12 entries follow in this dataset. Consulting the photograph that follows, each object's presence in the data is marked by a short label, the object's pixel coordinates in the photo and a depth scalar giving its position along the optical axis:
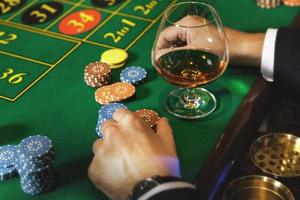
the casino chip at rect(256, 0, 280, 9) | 1.94
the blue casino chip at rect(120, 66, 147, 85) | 1.56
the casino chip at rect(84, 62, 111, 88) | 1.55
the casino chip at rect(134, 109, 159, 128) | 1.38
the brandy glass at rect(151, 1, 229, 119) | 1.38
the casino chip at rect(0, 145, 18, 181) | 1.25
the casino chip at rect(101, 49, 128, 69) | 1.65
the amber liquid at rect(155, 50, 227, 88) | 1.40
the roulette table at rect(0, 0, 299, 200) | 1.33
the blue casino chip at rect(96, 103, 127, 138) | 1.38
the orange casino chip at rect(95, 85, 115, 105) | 1.49
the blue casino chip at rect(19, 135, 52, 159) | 1.16
